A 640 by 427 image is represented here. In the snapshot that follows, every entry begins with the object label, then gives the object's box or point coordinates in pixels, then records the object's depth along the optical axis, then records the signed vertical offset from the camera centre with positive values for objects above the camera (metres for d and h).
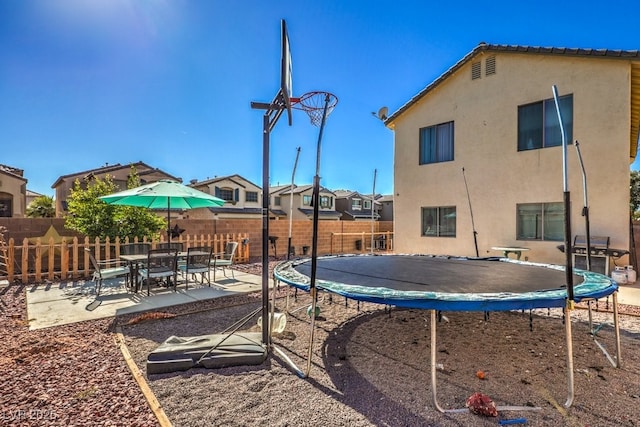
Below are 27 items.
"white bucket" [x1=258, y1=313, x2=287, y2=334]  4.11 -1.36
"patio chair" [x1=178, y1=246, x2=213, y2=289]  6.69 -0.91
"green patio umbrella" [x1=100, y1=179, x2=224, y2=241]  6.43 +0.44
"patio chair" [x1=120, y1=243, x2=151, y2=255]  7.05 -0.68
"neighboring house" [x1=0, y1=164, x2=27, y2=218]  23.66 +1.79
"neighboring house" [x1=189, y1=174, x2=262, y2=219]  28.26 +2.16
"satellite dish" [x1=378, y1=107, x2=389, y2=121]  12.34 +3.99
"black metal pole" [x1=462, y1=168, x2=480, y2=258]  9.80 +0.25
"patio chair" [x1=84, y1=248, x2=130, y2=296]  5.82 -1.02
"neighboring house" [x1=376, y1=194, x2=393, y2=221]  39.19 +1.28
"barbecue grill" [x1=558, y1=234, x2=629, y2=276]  7.34 -0.77
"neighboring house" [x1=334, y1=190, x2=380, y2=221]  39.62 +1.65
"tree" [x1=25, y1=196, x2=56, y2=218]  22.45 +0.69
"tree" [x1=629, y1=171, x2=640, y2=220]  22.03 +1.93
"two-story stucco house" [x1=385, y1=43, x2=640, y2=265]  7.72 +1.96
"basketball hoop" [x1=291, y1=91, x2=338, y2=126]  3.96 +1.48
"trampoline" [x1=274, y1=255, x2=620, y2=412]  2.72 -0.73
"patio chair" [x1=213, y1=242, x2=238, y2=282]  7.84 -1.05
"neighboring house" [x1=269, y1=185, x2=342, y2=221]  33.40 +1.71
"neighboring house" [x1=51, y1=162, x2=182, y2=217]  25.25 +3.35
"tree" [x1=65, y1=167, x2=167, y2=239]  8.30 +0.03
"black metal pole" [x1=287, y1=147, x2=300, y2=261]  6.23 +1.04
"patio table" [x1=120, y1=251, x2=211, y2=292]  6.12 -0.91
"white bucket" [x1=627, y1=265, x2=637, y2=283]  7.43 -1.27
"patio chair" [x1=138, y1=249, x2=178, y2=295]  6.04 -0.93
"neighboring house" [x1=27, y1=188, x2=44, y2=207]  44.84 +3.15
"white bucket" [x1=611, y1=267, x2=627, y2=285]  7.45 -1.29
